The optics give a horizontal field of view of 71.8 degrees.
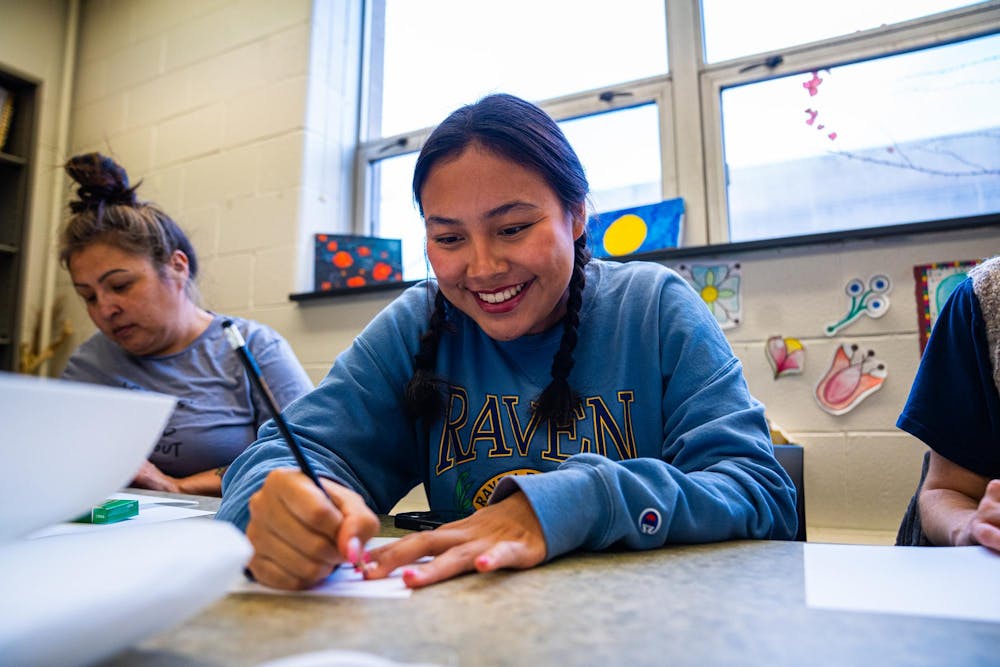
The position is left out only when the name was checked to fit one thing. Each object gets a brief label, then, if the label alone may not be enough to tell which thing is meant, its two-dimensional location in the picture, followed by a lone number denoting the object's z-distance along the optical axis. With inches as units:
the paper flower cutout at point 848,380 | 60.1
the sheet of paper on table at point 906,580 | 17.0
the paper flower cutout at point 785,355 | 63.0
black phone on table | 31.1
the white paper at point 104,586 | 10.7
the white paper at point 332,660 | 11.6
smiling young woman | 31.4
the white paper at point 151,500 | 38.4
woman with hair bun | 62.9
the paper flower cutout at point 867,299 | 60.2
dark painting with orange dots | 90.4
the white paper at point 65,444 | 12.3
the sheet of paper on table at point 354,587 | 18.8
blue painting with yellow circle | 73.5
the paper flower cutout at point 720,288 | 66.1
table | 13.6
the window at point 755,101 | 65.4
